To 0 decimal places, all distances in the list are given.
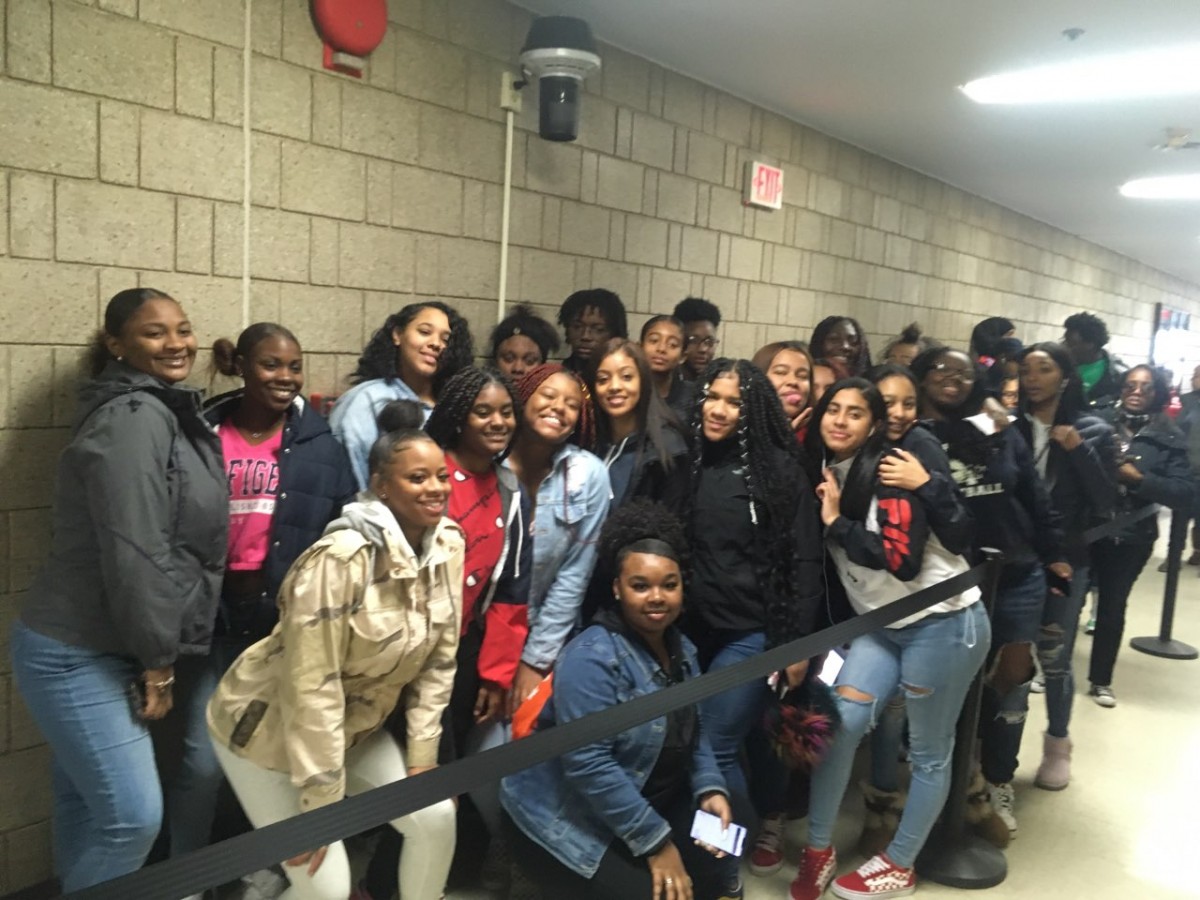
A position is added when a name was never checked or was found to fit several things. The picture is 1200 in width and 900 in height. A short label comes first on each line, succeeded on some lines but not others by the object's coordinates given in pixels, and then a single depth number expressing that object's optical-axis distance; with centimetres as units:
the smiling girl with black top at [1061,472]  286
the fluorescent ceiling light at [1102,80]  343
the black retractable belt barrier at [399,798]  107
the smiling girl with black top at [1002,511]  247
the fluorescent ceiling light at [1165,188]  577
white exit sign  423
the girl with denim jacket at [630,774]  189
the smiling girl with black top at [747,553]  223
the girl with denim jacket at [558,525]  224
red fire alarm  247
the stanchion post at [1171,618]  436
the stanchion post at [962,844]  244
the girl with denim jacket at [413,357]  238
